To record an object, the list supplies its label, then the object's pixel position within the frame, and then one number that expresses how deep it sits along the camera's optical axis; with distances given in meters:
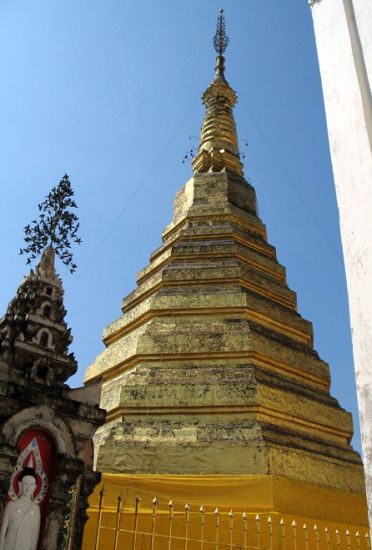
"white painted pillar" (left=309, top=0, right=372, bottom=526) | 2.49
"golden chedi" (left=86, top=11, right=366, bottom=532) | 8.26
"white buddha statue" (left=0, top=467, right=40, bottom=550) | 5.02
